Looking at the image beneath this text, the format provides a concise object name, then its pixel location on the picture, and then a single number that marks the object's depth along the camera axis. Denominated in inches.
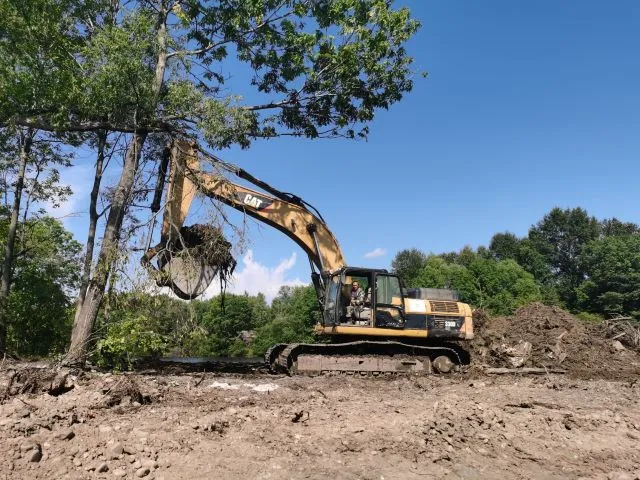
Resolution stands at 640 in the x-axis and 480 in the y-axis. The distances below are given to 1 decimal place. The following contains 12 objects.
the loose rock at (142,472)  176.1
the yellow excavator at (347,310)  402.0
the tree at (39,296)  848.9
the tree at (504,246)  3002.0
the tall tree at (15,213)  649.6
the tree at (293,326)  1614.2
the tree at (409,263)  2642.7
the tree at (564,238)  2982.3
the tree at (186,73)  358.3
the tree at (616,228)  3068.4
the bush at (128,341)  325.1
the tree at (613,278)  2246.2
